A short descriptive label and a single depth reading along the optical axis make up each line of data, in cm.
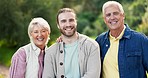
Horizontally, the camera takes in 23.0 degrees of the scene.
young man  429
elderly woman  463
